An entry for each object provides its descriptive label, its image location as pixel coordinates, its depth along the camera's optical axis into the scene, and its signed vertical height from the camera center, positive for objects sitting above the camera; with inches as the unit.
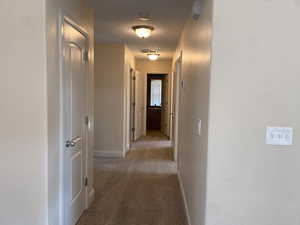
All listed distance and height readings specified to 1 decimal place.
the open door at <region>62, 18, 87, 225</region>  90.8 -9.9
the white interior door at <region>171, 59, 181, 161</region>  194.7 -4.9
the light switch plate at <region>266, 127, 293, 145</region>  64.7 -9.7
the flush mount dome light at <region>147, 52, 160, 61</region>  245.6 +39.8
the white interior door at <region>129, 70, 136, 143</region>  264.7 -10.2
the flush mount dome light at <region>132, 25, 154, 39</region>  152.6 +39.6
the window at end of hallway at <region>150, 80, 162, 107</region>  405.7 +6.2
